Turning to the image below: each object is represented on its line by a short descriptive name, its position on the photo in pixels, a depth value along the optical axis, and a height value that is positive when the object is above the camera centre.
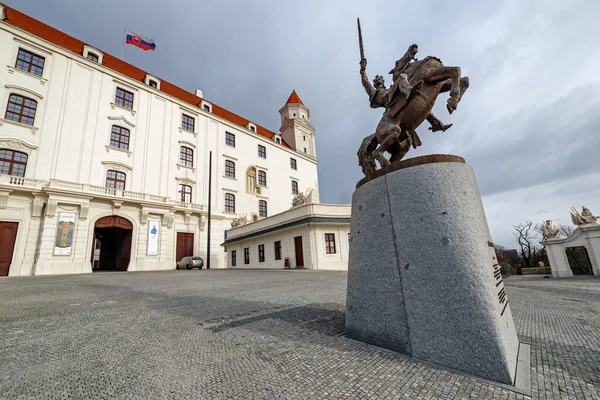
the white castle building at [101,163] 18.58 +10.02
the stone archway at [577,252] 15.14 -0.57
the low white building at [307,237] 18.69 +1.74
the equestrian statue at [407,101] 3.38 +2.11
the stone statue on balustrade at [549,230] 16.64 +0.97
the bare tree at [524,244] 35.32 +0.33
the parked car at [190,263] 21.89 +0.39
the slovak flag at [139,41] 27.12 +24.09
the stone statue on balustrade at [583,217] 15.74 +1.58
